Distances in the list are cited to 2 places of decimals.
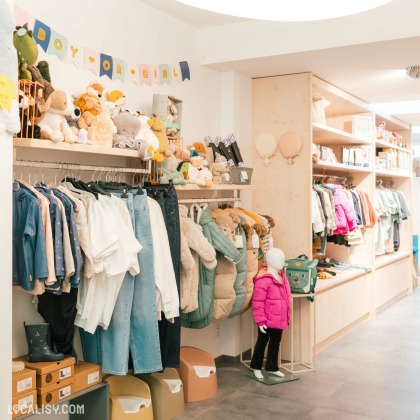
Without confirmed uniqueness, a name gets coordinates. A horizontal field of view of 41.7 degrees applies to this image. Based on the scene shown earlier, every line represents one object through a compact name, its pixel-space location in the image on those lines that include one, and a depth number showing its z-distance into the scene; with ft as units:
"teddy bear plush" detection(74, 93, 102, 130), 10.22
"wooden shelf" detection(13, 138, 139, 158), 8.73
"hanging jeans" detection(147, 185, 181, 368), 11.32
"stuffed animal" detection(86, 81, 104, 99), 10.72
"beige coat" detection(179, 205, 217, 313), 11.73
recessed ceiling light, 6.66
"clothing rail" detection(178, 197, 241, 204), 13.24
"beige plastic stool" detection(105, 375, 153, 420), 10.78
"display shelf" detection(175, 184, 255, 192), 12.44
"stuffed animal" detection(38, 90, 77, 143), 9.17
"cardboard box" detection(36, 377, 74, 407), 9.23
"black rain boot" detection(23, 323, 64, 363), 9.50
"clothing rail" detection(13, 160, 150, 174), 9.23
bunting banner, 10.10
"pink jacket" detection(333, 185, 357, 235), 18.85
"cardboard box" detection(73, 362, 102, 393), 9.93
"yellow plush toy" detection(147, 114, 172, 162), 11.98
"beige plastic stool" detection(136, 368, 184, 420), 11.58
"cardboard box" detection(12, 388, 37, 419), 8.80
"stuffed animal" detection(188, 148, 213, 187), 13.03
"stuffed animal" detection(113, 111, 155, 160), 10.85
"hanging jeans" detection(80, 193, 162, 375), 10.18
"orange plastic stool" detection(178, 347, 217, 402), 12.64
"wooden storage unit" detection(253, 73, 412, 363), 15.71
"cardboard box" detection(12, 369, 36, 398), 8.82
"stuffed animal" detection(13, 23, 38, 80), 8.86
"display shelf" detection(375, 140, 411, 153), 22.90
